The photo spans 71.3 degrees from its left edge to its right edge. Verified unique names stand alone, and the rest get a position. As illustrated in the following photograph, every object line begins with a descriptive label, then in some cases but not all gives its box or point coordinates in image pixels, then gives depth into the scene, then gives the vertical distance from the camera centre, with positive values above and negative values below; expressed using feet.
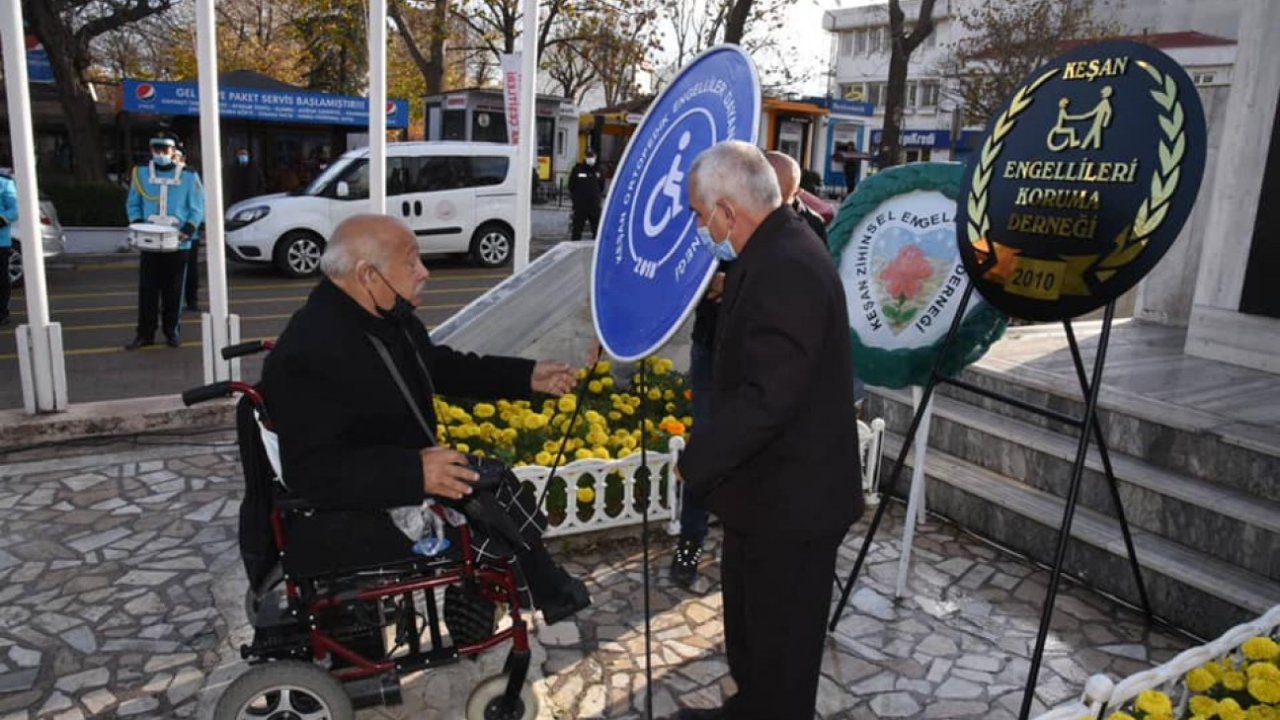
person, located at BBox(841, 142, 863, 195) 110.42 +3.24
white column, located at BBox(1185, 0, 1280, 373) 21.15 +0.05
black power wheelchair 9.15 -4.85
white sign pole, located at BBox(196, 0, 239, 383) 18.72 -0.98
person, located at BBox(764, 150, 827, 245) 12.21 +0.21
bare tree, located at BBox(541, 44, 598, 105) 126.62 +15.90
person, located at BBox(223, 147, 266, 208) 66.23 -1.19
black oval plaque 9.06 +0.23
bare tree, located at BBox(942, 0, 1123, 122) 71.87 +13.07
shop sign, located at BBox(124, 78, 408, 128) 60.23 +3.96
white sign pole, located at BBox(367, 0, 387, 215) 19.58 +1.47
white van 42.45 -1.84
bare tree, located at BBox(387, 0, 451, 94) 73.28 +11.77
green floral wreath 12.96 -1.77
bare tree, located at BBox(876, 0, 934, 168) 52.21 +7.42
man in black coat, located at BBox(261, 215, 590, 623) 8.59 -2.43
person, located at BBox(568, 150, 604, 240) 52.49 -0.79
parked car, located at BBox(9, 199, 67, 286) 35.69 -3.54
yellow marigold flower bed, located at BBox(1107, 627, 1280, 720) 8.75 -4.88
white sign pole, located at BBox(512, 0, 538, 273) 21.38 +1.06
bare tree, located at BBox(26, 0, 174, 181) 52.21 +5.85
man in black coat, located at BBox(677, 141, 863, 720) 8.18 -2.23
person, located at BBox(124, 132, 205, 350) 26.63 -1.66
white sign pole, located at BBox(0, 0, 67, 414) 17.16 -2.15
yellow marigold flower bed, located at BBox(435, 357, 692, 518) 15.42 -4.62
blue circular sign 9.30 -0.35
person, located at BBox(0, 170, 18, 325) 27.76 -2.11
